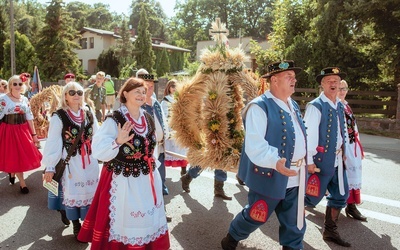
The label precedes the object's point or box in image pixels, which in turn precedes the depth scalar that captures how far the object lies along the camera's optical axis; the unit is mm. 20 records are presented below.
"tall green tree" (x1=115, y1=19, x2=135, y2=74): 41500
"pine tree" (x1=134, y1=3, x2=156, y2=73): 42250
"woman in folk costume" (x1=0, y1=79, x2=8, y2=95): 7268
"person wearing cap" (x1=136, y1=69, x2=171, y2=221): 5184
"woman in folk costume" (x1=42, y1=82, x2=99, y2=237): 4472
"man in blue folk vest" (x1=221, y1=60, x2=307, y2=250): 3555
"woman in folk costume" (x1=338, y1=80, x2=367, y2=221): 5082
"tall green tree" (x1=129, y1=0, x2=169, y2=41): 70500
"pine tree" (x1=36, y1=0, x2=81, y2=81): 34438
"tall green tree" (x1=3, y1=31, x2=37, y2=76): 36156
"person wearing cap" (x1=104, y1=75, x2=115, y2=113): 15991
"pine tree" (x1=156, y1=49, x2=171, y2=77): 46031
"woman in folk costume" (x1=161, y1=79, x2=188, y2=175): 6651
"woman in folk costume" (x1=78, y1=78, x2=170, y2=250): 3449
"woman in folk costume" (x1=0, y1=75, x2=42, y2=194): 6480
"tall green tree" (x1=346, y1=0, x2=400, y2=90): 14062
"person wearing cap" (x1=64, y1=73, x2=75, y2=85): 8556
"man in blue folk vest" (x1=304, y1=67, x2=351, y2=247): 4402
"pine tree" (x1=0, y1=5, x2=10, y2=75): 40219
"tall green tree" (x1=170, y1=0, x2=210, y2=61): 59906
